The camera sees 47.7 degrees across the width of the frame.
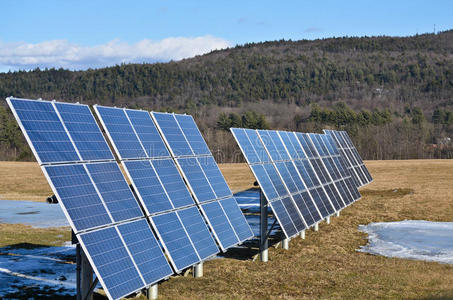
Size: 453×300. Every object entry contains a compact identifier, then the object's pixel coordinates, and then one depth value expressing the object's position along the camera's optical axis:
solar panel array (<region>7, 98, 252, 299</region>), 11.22
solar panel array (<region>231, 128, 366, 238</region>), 19.56
